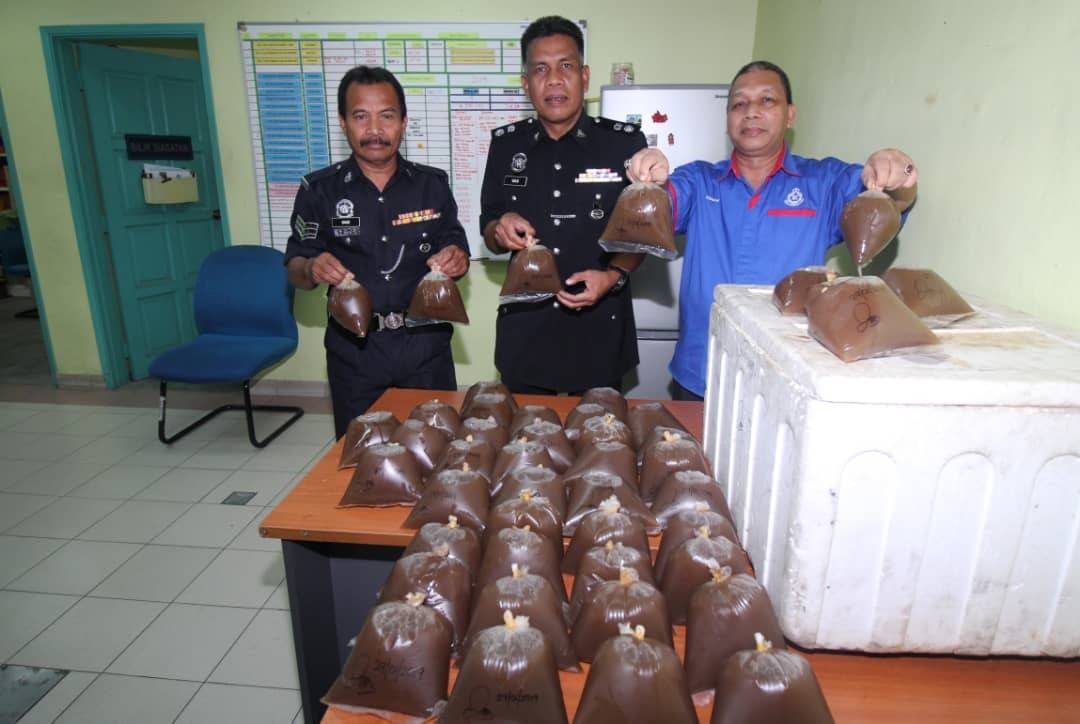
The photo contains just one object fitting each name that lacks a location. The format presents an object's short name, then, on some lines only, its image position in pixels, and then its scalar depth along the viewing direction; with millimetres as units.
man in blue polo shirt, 1697
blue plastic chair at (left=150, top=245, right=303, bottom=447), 3553
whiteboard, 3654
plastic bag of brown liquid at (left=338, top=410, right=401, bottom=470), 1467
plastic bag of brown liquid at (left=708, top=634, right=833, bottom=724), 719
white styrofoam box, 788
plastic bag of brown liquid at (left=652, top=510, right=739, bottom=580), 1023
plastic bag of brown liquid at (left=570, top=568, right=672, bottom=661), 855
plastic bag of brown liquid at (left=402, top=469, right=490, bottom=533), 1151
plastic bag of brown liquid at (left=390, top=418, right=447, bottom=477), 1368
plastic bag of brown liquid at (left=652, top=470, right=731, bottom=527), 1146
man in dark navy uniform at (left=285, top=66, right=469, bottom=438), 2244
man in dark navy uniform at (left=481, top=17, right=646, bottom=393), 2172
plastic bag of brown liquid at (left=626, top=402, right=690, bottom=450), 1471
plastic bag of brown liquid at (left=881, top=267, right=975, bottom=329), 1079
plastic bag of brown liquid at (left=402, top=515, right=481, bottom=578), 1018
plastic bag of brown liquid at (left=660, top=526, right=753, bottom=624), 945
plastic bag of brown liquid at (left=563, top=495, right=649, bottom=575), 1038
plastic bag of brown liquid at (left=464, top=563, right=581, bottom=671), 868
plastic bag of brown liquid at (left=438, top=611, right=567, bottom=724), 748
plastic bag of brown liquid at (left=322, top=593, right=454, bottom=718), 812
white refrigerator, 3078
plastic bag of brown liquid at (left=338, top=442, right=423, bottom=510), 1284
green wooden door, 4227
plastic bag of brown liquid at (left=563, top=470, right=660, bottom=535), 1160
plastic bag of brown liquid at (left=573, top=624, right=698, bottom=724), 724
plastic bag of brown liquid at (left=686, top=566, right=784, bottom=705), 834
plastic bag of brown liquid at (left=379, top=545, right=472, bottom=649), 921
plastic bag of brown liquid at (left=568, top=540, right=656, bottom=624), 948
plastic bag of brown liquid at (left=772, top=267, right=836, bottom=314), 1105
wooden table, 859
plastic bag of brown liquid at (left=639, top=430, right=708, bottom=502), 1245
